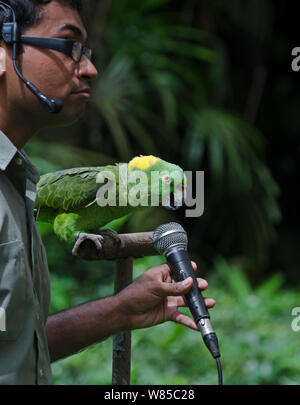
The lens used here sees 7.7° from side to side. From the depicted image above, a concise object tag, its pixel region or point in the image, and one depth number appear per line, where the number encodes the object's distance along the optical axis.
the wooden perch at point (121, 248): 3.31
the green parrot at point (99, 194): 3.25
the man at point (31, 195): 3.05
